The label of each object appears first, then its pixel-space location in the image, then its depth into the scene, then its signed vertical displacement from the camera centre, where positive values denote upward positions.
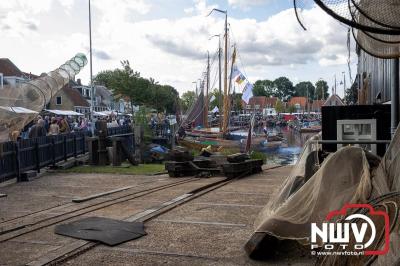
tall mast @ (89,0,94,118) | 31.43 +4.97
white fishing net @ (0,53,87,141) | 12.38 +0.72
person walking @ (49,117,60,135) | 20.62 -0.40
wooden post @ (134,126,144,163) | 20.12 -1.04
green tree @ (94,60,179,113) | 52.84 +3.56
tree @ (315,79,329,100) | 140.88 +8.10
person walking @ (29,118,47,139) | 17.57 -0.40
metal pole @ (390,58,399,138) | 8.00 +0.32
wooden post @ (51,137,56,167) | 16.14 -1.02
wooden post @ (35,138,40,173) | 14.77 -1.16
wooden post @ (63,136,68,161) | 17.27 -0.95
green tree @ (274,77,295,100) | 165.75 +9.71
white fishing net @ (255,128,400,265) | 5.17 -0.83
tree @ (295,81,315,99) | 161.25 +9.33
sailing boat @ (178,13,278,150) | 35.75 -1.02
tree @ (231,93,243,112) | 105.97 +2.80
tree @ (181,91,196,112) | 113.03 +5.26
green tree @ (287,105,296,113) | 136.00 +2.02
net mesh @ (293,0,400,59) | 3.77 +0.85
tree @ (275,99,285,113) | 129.88 +2.52
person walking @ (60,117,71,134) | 22.83 -0.35
